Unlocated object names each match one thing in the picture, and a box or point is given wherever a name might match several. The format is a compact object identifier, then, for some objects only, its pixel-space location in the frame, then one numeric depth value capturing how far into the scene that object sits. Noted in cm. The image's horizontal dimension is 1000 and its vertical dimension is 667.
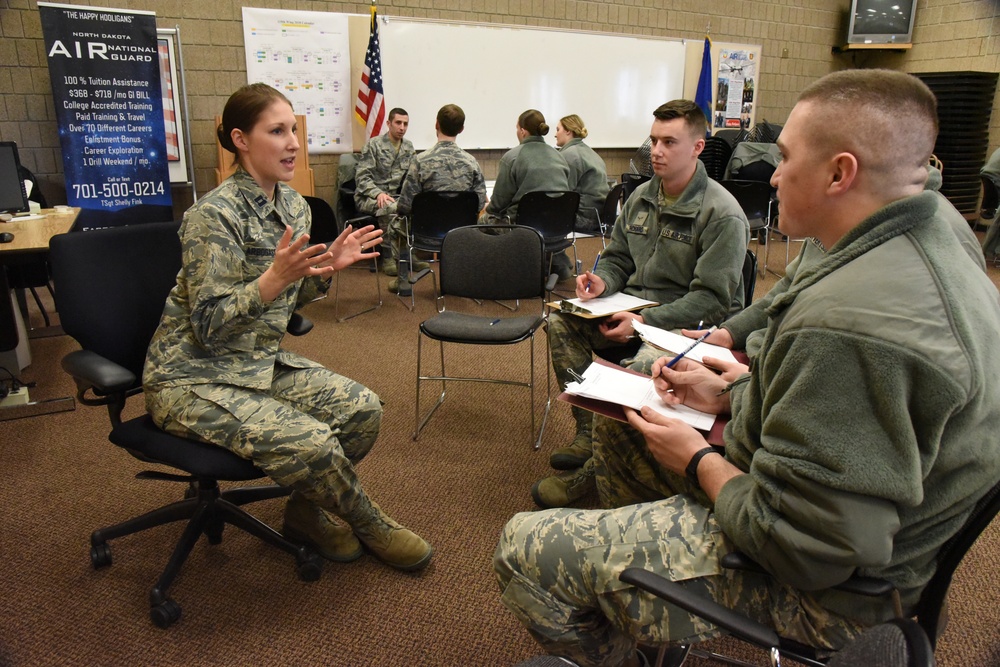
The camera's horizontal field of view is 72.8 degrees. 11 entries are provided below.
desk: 290
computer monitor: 356
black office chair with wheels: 171
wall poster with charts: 553
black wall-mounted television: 776
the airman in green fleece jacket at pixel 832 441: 92
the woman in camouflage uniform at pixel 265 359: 172
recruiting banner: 455
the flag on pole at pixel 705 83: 739
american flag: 569
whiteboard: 612
